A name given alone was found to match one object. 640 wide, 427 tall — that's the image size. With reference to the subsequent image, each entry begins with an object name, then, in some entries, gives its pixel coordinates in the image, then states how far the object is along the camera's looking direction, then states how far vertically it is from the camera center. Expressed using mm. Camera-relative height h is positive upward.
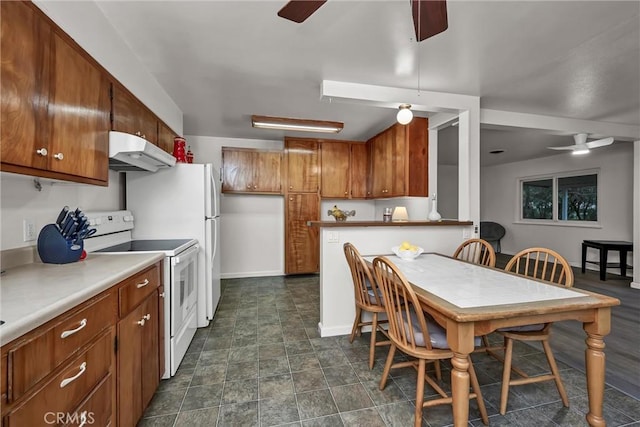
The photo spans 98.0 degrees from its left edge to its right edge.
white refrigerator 2689 +20
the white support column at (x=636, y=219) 4141 -116
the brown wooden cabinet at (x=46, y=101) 1089 +509
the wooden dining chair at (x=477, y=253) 2383 -402
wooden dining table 1235 -459
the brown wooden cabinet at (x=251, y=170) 4504 +655
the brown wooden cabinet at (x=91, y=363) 791 -574
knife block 1508 -198
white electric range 1986 -437
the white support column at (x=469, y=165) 3051 +506
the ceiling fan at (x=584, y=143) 3807 +945
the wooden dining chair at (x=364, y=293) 2062 -657
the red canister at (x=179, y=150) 3049 +660
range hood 1848 +404
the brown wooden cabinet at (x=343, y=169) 4785 +719
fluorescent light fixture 3643 +1144
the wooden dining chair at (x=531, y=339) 1634 -819
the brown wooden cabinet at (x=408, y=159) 3576 +689
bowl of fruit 2316 -346
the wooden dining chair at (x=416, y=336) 1445 -692
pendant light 2418 +828
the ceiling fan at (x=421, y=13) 1334 +1002
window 5570 +294
